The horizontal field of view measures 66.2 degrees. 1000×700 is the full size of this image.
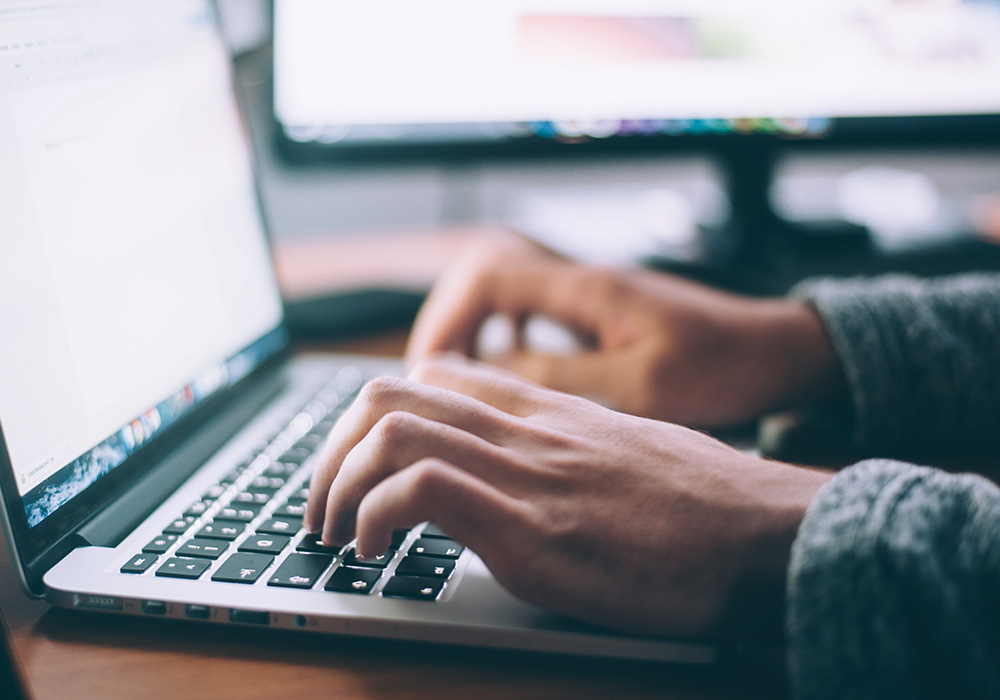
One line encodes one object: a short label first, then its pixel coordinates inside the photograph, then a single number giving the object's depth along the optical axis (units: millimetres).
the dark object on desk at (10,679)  241
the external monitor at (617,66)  703
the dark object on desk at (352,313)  694
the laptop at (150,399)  310
